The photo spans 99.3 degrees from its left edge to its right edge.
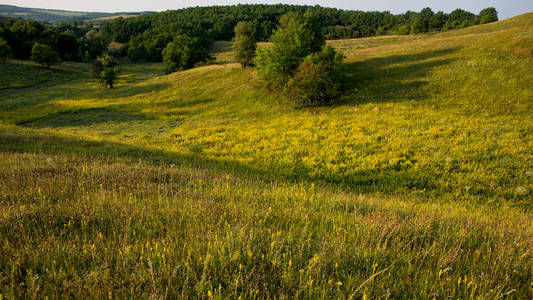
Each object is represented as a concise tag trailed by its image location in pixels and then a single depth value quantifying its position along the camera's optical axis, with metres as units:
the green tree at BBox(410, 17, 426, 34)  98.69
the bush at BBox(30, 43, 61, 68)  69.81
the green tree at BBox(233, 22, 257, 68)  41.81
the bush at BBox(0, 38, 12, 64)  65.80
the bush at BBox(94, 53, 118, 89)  49.26
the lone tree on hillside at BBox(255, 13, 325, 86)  24.33
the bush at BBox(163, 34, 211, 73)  61.94
